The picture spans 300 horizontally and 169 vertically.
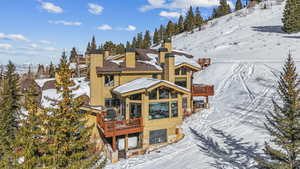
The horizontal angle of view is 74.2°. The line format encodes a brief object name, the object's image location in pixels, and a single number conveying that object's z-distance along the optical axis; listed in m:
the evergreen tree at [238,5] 88.12
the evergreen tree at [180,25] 83.44
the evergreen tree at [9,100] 15.88
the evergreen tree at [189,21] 75.06
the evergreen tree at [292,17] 43.53
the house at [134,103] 15.38
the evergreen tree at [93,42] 74.69
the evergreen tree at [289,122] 8.32
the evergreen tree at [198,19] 74.49
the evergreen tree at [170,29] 81.19
